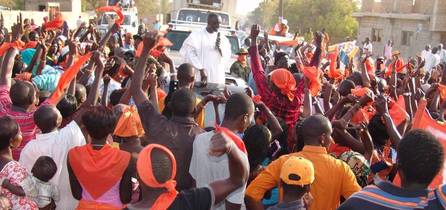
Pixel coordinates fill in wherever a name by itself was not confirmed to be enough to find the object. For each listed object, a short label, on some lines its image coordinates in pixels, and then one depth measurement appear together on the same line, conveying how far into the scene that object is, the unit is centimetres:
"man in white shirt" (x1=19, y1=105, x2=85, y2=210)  365
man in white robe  753
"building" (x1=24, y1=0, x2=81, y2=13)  4462
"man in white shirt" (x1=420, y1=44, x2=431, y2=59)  1780
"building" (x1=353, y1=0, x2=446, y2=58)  3255
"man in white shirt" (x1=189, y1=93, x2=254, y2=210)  346
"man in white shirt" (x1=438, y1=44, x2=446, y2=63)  1935
